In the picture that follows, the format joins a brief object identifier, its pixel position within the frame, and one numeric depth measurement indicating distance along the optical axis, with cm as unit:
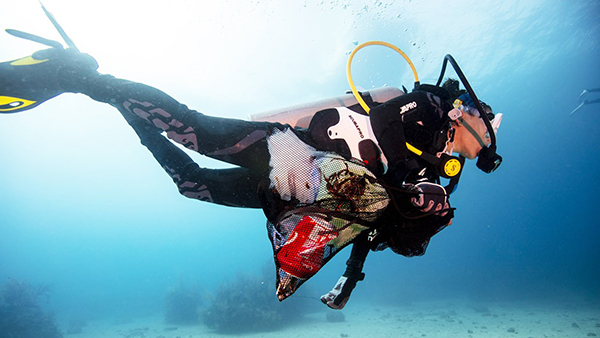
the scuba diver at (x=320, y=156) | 151
